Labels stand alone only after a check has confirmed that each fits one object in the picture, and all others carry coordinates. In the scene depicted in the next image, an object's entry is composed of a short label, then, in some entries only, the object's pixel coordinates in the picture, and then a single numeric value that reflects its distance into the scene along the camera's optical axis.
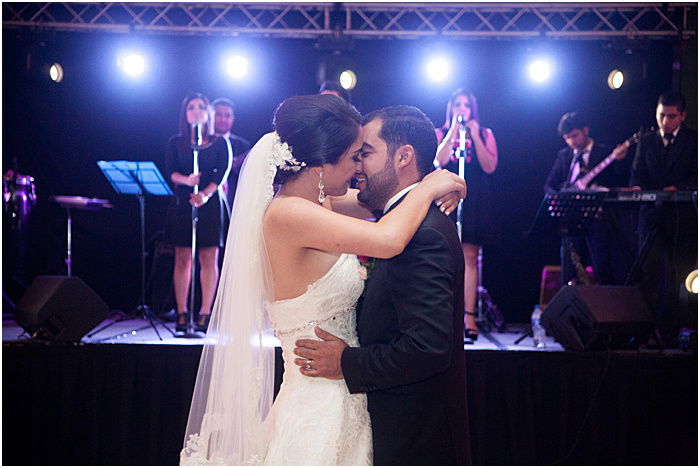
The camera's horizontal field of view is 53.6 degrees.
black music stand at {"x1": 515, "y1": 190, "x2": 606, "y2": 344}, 5.35
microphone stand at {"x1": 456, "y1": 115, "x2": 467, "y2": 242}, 5.75
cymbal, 6.50
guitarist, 6.70
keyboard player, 5.61
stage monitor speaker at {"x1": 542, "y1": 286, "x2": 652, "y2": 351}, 4.80
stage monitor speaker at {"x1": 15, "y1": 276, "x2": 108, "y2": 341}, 5.09
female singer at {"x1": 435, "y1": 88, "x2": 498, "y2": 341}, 5.96
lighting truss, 7.38
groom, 2.27
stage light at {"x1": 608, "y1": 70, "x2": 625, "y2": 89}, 7.68
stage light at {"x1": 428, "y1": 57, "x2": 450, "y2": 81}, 7.98
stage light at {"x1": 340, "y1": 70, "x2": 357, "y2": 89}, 7.73
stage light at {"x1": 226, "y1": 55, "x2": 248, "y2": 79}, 8.01
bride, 2.46
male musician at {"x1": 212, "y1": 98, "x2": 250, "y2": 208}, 6.99
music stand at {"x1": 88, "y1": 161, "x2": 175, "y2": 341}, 5.71
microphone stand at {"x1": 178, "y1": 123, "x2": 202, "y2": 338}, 5.76
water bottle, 5.37
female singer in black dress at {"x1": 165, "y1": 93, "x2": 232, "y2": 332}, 5.96
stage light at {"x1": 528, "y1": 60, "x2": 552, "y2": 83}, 7.93
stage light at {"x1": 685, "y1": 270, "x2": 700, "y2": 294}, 5.25
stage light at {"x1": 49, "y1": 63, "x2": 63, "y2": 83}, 7.85
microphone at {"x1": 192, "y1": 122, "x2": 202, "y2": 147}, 5.77
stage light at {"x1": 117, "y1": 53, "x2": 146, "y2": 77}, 7.73
